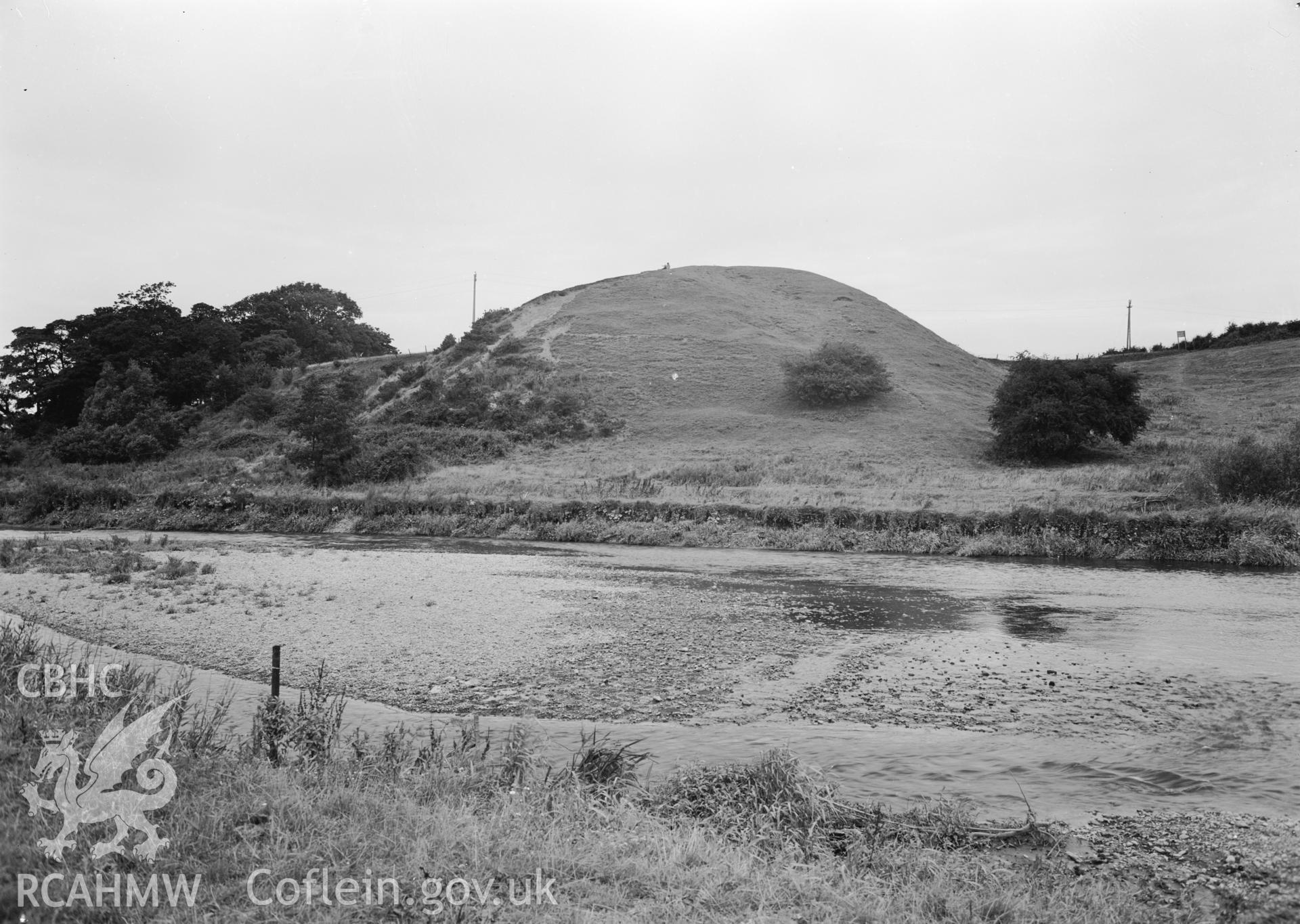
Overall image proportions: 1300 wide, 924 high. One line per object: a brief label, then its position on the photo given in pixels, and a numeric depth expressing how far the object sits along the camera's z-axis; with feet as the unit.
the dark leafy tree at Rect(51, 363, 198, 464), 203.21
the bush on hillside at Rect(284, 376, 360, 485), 148.97
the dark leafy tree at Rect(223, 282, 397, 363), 330.95
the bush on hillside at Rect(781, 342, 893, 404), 219.20
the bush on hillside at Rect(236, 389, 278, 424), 234.38
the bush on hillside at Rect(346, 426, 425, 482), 149.89
